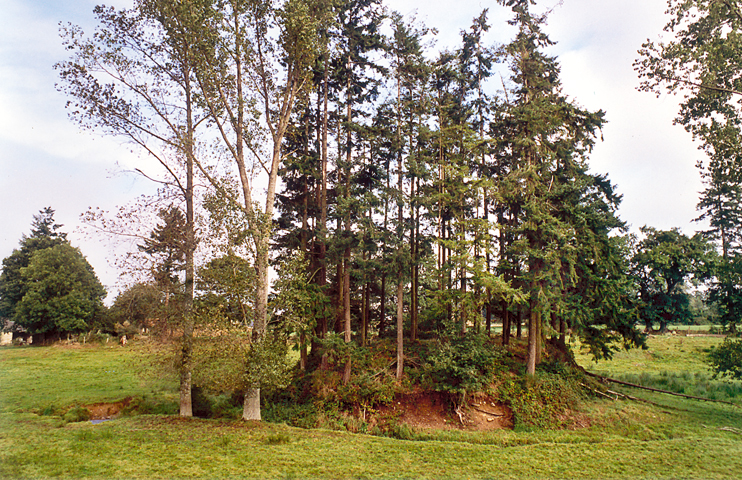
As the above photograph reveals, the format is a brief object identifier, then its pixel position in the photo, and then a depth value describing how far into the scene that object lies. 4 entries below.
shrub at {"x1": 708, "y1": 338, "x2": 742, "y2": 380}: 13.84
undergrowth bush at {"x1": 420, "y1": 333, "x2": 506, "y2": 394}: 15.21
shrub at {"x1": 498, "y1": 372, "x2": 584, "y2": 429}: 14.52
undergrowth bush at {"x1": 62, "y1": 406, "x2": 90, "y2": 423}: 13.23
